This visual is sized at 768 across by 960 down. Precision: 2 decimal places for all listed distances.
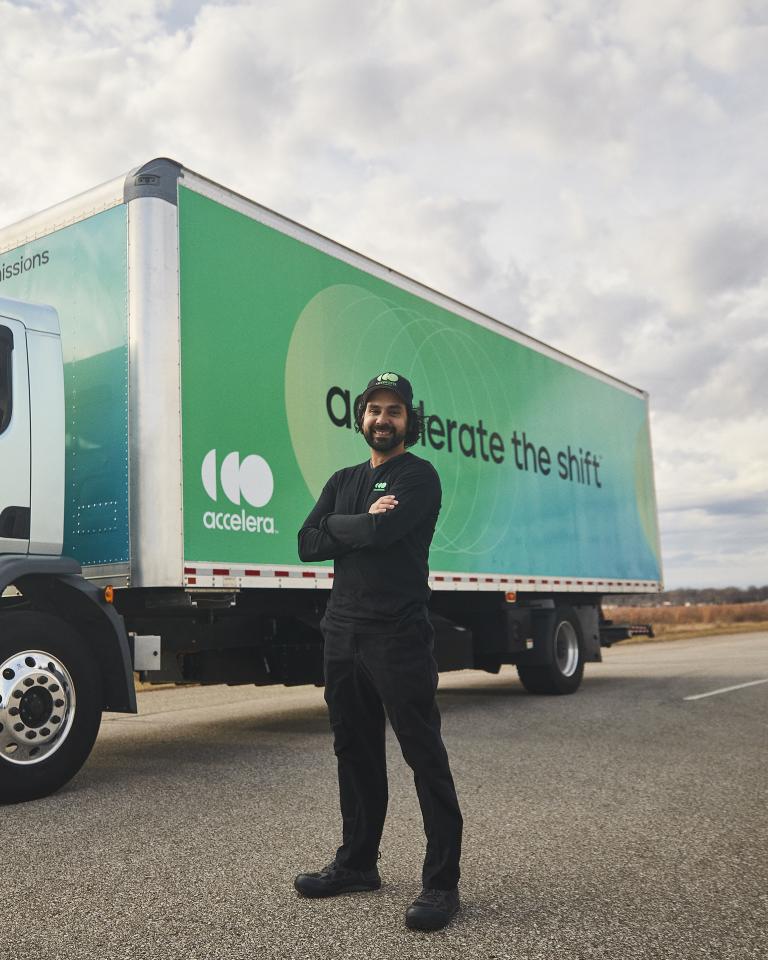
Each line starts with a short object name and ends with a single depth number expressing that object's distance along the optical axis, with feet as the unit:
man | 11.48
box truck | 19.10
